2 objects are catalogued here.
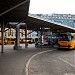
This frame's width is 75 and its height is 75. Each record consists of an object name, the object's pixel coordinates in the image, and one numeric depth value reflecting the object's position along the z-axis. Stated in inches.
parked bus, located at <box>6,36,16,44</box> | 1538.1
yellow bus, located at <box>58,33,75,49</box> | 731.4
